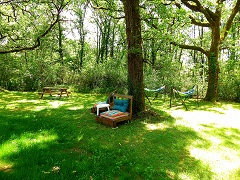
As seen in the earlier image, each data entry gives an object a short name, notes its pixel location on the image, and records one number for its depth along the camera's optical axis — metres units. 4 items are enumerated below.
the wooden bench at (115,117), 5.54
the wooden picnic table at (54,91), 10.58
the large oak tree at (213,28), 10.00
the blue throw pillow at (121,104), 6.24
